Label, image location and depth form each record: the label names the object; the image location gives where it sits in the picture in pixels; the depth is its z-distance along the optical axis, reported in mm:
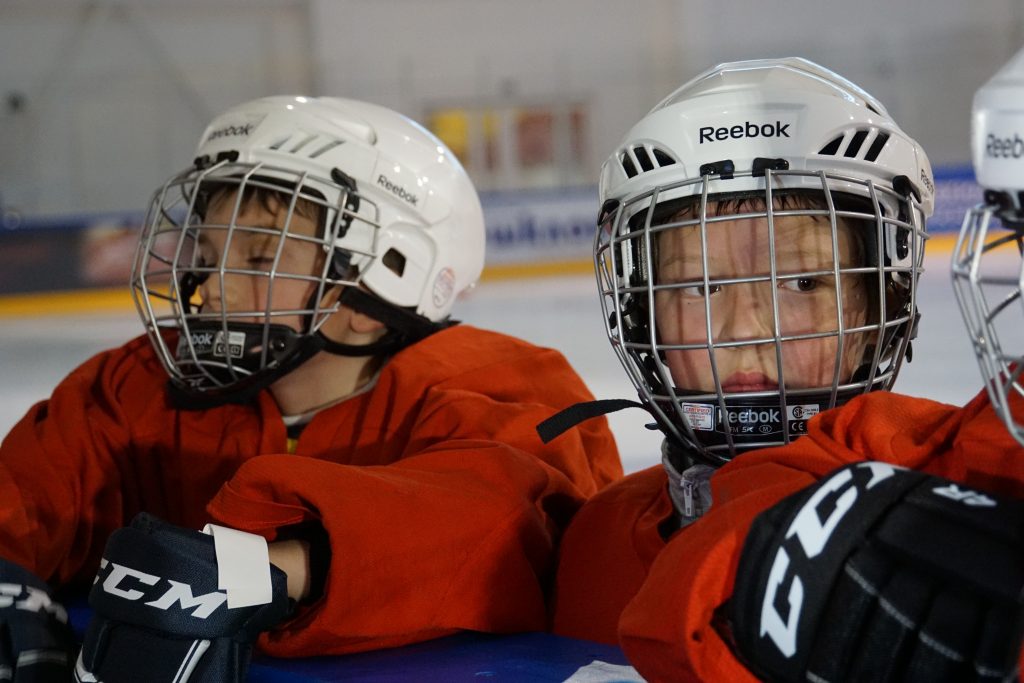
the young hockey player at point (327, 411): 3373
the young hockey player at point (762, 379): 3117
